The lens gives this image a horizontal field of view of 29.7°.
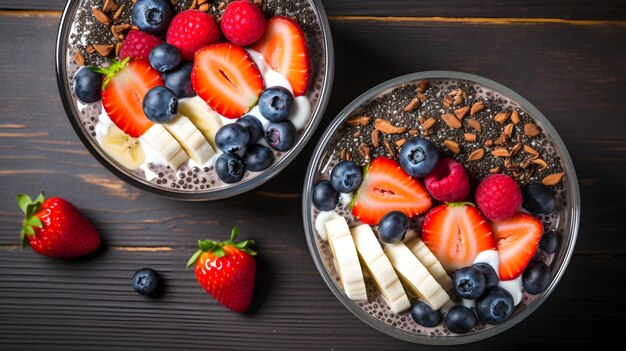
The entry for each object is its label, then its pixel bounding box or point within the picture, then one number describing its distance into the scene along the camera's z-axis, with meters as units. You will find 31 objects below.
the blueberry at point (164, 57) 0.60
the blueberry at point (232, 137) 0.60
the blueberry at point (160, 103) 0.60
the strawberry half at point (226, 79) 0.61
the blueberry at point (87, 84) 0.61
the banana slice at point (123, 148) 0.63
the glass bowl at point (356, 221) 0.62
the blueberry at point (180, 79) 0.61
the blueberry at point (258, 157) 0.62
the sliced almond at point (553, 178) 0.62
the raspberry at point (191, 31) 0.61
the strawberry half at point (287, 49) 0.61
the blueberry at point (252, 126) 0.61
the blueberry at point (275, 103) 0.60
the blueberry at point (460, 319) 0.62
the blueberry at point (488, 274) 0.61
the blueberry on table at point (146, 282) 0.67
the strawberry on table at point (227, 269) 0.65
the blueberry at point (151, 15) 0.61
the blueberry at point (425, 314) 0.62
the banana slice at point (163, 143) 0.61
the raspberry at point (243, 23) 0.60
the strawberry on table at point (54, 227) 0.66
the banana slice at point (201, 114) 0.62
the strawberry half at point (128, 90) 0.61
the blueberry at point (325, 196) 0.62
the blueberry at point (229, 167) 0.61
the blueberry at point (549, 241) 0.63
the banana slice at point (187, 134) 0.61
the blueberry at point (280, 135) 0.61
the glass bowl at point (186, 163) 0.63
